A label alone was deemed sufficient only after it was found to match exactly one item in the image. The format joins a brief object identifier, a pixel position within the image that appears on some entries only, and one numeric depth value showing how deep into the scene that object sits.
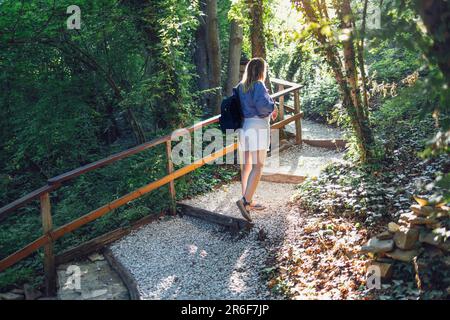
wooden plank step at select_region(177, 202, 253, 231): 6.47
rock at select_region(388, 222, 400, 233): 4.78
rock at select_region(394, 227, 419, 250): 4.61
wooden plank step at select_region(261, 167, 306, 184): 8.09
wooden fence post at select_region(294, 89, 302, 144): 10.15
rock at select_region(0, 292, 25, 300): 5.58
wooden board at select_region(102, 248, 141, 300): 5.31
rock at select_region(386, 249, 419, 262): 4.57
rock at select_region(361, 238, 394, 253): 4.73
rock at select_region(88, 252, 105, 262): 6.30
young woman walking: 6.21
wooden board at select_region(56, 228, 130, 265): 6.08
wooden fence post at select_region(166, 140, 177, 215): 7.08
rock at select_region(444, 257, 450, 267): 4.30
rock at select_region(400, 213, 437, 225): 4.56
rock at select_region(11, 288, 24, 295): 5.79
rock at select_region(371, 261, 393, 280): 4.63
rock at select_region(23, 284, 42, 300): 5.69
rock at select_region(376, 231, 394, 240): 4.86
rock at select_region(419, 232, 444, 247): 4.39
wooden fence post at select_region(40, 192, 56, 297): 5.61
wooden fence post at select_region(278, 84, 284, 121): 10.18
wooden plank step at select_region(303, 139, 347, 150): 9.89
